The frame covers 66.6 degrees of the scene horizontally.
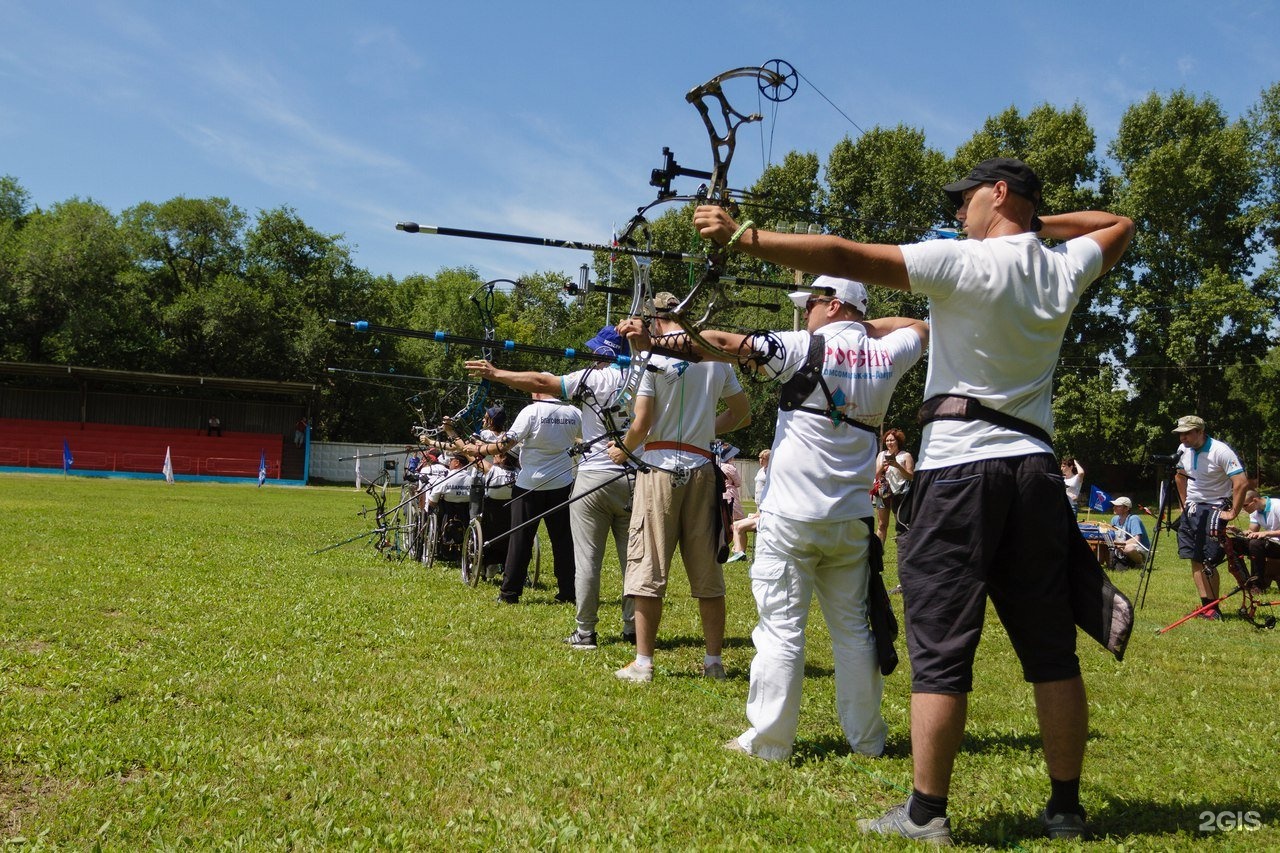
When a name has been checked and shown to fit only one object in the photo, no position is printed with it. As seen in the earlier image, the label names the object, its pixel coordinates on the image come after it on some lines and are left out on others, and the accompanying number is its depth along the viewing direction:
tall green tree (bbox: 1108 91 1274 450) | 38.56
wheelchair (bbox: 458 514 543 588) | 9.36
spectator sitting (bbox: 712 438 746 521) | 13.32
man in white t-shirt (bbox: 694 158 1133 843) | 2.98
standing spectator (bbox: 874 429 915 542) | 12.18
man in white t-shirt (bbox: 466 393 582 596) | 8.22
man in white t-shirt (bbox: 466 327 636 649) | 6.14
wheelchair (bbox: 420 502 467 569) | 11.20
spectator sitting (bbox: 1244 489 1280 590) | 9.39
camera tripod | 8.23
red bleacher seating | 44.09
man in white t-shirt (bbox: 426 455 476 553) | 10.52
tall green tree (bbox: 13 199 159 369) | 48.19
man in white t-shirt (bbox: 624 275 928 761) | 3.88
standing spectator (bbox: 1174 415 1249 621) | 9.53
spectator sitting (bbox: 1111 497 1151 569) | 13.54
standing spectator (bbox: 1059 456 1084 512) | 15.75
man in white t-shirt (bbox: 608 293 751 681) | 5.32
